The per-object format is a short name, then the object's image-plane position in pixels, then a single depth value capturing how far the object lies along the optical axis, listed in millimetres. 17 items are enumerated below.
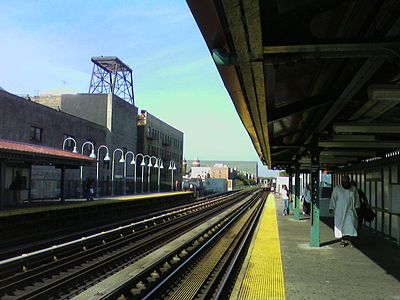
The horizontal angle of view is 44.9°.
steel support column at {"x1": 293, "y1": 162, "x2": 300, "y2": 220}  21562
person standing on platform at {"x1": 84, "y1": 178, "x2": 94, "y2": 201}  29016
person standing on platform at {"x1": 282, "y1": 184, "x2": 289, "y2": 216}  25469
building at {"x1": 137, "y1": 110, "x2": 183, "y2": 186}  71812
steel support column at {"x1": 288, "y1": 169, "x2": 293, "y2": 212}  30553
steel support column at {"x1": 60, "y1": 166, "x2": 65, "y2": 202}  24562
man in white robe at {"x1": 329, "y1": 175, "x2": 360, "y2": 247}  11508
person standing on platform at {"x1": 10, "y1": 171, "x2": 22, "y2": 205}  21938
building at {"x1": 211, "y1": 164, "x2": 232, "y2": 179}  139612
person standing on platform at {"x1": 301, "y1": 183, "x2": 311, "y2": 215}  22688
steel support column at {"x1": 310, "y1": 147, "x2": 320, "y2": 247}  11922
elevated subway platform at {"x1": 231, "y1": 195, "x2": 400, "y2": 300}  7488
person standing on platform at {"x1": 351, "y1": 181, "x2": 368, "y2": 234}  12655
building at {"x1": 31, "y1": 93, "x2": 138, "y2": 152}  56562
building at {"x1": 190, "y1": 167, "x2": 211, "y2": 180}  121531
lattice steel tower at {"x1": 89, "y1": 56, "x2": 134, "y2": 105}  68375
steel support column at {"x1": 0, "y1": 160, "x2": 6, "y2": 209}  18266
